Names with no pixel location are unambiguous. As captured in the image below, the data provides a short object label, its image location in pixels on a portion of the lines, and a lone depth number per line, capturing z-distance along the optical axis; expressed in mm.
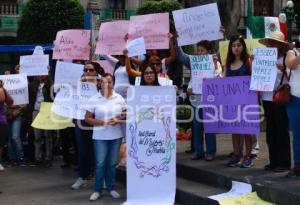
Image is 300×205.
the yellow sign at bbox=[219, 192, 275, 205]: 6285
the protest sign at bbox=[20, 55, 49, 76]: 9289
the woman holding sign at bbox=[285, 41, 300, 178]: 6422
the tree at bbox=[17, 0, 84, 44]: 26984
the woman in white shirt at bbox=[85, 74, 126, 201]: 6969
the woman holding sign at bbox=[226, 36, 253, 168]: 7301
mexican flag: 8375
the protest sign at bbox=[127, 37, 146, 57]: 7614
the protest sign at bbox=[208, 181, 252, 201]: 6531
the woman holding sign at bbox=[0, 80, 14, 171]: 7941
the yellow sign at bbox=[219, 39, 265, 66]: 7750
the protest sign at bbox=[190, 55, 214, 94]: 7797
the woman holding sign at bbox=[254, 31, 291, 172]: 6824
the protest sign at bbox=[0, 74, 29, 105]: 9398
